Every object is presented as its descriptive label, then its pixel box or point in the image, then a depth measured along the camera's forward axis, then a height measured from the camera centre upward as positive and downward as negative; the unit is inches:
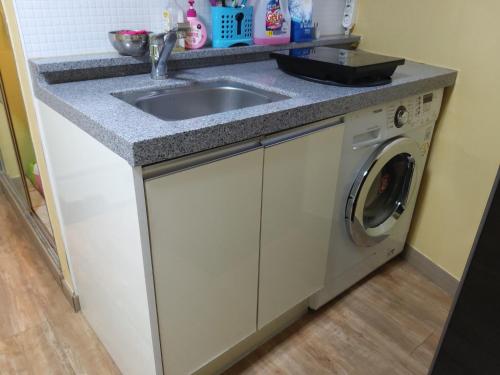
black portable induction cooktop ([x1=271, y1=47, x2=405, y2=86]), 54.2 -9.0
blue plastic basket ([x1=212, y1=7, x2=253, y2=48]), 61.6 -5.0
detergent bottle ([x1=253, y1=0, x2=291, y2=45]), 64.3 -4.4
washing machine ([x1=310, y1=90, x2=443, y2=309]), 58.4 -28.0
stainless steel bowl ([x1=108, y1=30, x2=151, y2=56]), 52.1 -6.5
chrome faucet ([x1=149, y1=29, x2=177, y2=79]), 51.6 -7.3
